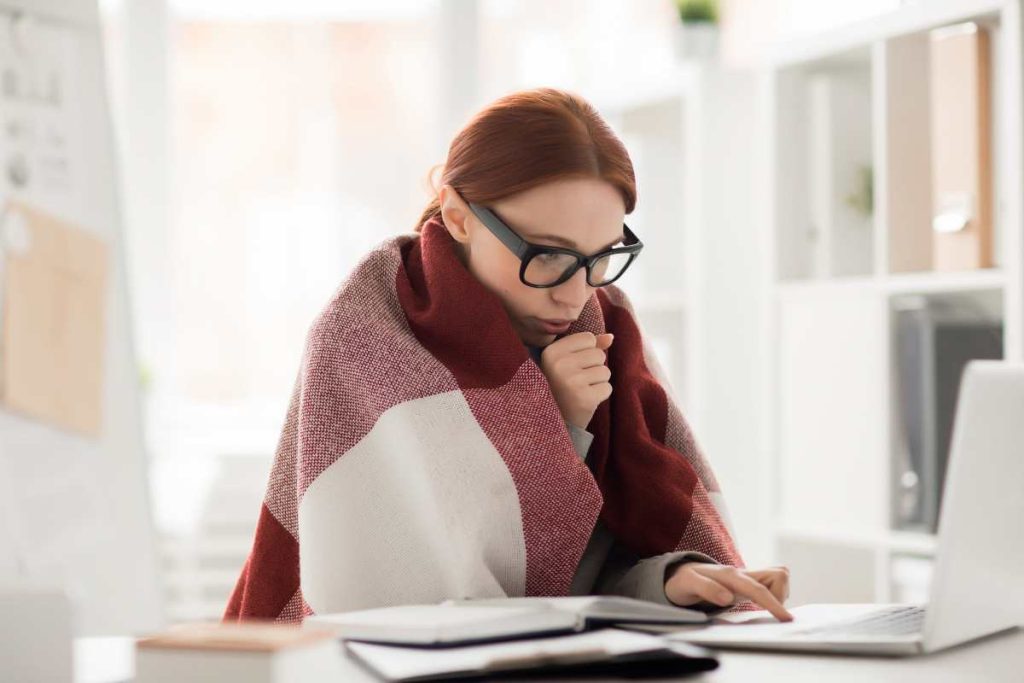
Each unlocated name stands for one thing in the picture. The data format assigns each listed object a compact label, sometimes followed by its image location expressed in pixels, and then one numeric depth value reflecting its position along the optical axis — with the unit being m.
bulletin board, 2.17
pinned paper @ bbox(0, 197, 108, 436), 2.18
